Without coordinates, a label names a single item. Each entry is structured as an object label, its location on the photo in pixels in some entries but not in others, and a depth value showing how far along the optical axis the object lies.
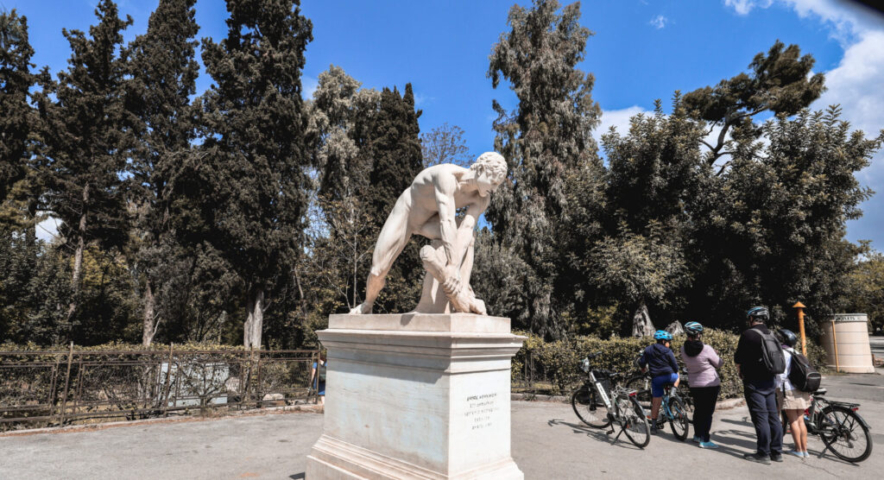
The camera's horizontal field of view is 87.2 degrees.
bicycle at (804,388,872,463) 5.37
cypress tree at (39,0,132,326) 18.66
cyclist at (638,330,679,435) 6.43
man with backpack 5.21
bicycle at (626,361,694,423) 7.43
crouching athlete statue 3.73
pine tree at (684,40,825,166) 18.00
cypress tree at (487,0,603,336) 16.77
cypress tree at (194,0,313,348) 17.47
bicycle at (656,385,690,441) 6.40
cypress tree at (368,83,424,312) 18.36
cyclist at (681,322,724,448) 6.04
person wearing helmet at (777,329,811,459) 5.47
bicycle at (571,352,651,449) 6.02
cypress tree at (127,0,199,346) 19.67
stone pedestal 3.15
